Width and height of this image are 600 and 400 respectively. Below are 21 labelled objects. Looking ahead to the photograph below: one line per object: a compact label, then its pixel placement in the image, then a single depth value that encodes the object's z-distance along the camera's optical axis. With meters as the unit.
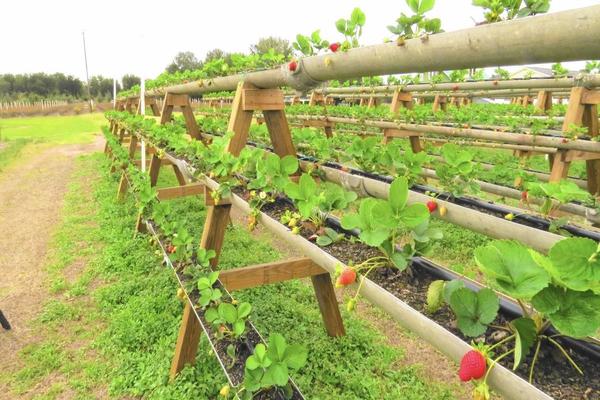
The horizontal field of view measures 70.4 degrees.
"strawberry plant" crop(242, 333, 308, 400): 1.52
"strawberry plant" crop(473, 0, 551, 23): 1.31
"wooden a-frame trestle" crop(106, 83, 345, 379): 2.66
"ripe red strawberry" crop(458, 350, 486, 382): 0.95
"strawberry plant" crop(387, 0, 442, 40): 1.56
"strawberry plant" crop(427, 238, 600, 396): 0.86
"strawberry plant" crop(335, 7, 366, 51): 1.98
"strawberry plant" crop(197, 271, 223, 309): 2.18
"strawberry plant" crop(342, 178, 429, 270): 1.34
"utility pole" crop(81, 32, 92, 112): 39.69
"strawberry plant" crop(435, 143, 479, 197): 2.23
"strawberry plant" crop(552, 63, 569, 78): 6.90
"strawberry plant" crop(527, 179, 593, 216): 1.44
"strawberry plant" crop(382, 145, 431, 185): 2.31
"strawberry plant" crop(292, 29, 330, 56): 2.23
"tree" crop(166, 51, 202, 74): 46.42
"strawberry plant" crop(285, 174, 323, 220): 1.96
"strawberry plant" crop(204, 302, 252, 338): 1.92
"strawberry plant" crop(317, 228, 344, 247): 1.87
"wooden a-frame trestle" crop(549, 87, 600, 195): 5.02
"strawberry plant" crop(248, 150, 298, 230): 2.40
